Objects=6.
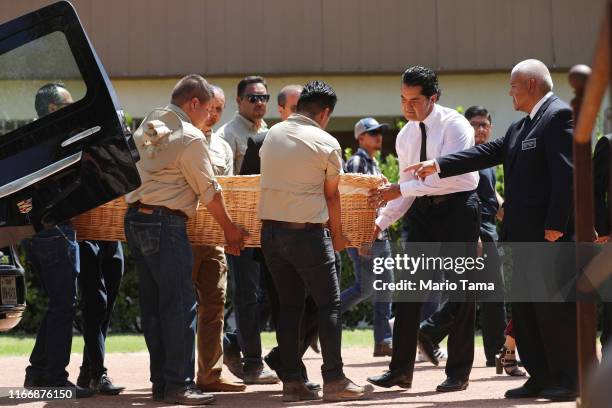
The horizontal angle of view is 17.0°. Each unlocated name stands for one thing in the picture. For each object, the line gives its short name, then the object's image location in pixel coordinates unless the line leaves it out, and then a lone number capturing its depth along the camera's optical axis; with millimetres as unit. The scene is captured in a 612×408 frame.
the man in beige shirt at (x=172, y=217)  13133
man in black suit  13126
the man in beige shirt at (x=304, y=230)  13402
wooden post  8117
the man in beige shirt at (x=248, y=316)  15820
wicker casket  13974
